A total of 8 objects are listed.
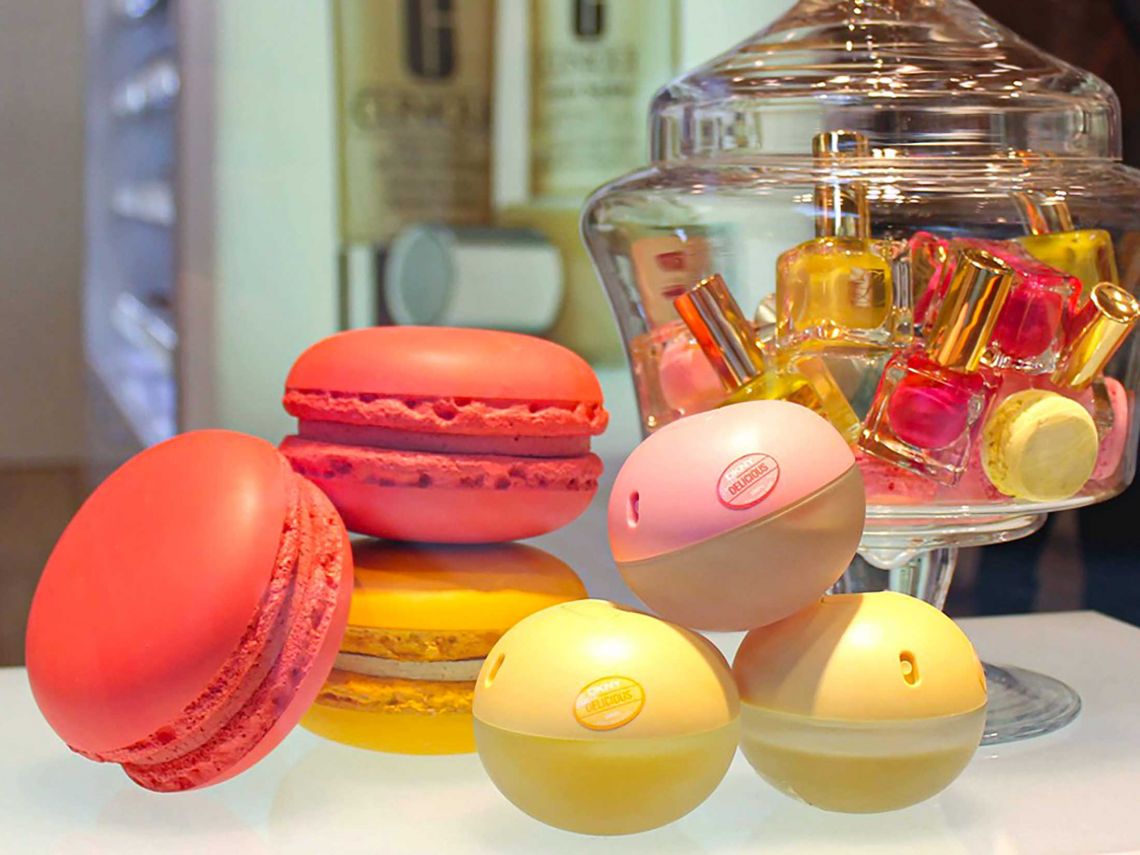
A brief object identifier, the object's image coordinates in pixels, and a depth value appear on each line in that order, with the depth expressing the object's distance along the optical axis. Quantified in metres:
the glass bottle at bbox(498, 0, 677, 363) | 0.75
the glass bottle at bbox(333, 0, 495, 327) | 0.74
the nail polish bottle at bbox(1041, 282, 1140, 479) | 0.47
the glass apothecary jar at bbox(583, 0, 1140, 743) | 0.46
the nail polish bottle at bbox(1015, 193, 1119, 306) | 0.49
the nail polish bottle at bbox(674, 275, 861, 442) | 0.46
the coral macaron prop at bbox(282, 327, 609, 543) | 0.45
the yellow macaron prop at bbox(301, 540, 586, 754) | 0.46
